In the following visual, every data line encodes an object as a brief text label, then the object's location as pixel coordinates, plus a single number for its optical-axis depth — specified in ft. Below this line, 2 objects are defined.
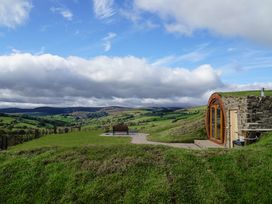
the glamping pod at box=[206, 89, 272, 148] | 35.71
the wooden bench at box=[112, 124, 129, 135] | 78.26
